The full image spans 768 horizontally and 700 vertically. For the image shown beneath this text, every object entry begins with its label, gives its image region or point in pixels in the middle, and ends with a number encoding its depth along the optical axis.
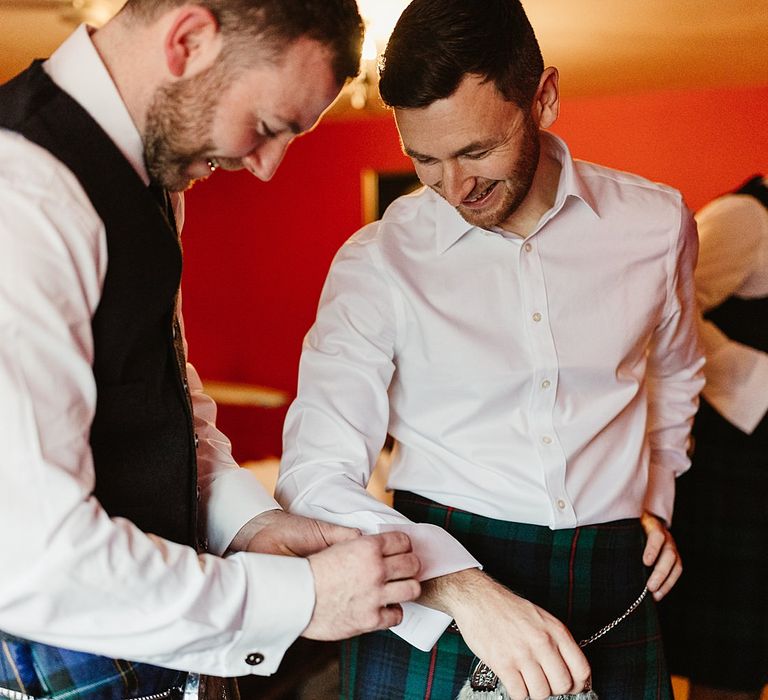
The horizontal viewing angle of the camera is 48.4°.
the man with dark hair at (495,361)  1.31
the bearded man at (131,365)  0.78
